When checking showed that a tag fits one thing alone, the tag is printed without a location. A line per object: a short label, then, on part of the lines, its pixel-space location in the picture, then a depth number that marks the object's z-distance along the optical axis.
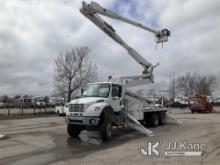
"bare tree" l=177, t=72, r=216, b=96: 50.20
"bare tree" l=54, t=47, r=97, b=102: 22.96
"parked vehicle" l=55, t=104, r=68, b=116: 19.58
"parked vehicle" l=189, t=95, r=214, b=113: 22.41
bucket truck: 7.46
